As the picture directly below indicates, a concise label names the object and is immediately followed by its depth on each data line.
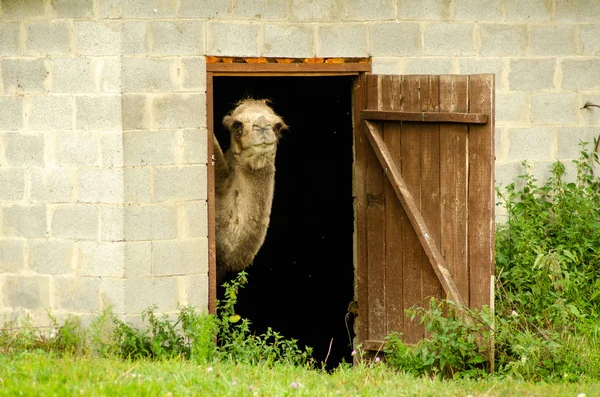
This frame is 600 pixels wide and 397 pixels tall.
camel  17.61
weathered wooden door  15.15
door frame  16.05
